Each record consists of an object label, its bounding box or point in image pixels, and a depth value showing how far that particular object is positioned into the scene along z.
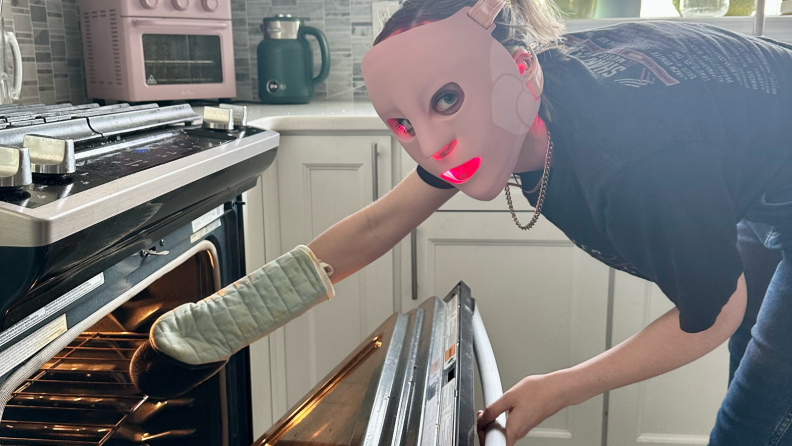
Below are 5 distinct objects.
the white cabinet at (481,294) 1.42
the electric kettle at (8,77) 1.06
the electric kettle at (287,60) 1.69
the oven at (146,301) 0.54
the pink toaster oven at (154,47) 1.41
